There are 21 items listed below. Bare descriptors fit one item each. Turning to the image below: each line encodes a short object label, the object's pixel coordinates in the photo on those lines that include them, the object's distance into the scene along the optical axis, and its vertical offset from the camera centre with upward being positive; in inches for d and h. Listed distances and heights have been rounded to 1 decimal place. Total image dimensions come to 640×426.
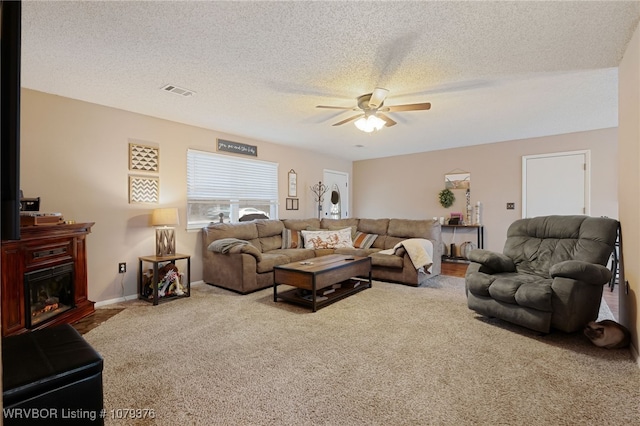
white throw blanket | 173.9 -22.9
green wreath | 253.4 +11.0
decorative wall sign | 199.6 +42.1
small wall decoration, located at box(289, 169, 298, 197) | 246.5 +22.3
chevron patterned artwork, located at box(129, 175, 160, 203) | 157.5 +11.5
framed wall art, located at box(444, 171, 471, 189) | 248.2 +25.0
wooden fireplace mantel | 101.3 -17.8
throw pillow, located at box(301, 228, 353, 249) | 211.2 -18.9
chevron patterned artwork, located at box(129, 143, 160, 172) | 157.5 +27.5
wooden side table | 151.1 -37.2
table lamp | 155.8 -9.2
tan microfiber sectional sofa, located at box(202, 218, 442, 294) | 162.6 -23.3
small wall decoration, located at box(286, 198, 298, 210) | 245.1 +6.1
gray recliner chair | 101.3 -22.8
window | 187.0 +15.5
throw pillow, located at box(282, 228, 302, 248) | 211.5 -18.3
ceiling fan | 116.6 +40.3
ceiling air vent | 126.3 +49.6
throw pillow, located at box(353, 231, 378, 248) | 218.8 -20.0
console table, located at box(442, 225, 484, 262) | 239.0 -19.8
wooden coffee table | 135.3 -30.0
